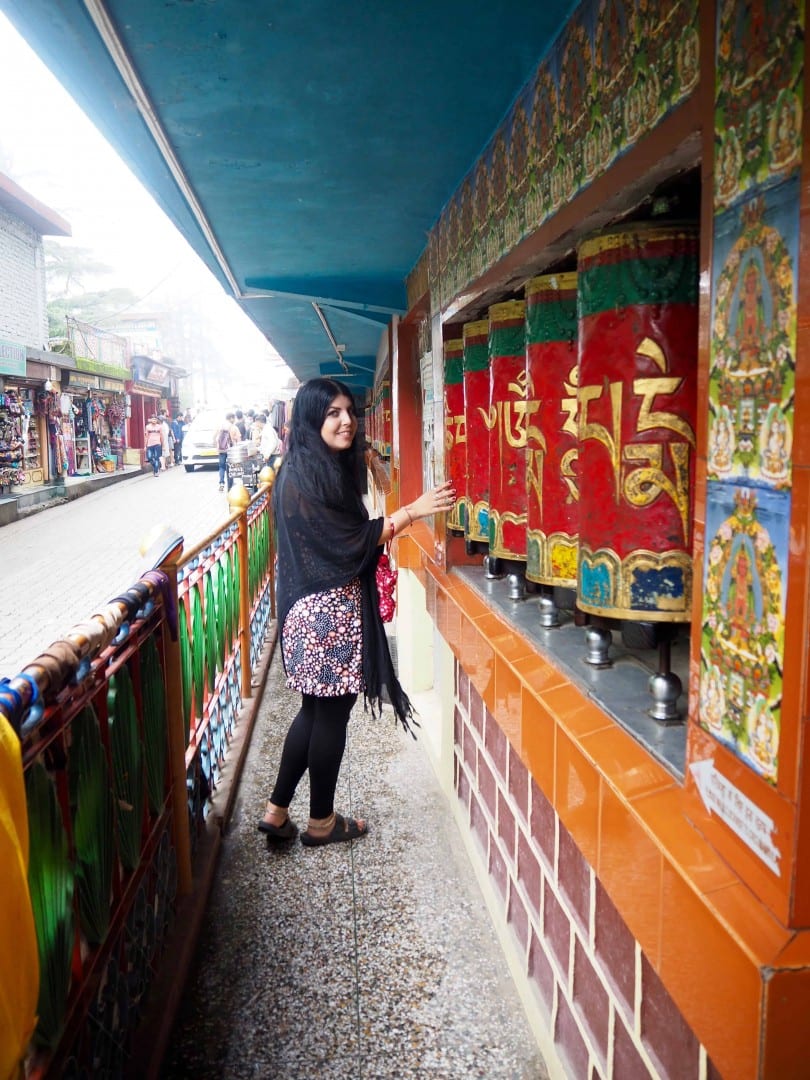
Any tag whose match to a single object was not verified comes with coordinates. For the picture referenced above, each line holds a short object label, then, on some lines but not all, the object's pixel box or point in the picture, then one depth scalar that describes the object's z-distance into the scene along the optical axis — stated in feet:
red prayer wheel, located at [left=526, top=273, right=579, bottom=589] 6.09
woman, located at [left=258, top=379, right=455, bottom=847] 9.28
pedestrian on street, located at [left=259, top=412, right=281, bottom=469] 41.81
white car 87.61
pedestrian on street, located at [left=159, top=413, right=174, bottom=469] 91.76
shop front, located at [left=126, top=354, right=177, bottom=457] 99.55
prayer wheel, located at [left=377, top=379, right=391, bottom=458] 30.50
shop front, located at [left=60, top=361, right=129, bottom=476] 70.59
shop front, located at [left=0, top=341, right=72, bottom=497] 52.44
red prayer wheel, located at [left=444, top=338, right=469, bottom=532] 9.81
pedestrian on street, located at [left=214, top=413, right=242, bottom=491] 64.49
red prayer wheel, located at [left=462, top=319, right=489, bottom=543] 8.57
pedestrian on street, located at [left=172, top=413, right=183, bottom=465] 106.52
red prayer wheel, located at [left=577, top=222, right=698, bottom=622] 4.61
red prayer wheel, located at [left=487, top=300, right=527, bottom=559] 7.41
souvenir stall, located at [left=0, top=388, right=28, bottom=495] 53.93
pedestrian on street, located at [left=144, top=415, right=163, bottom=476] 85.56
